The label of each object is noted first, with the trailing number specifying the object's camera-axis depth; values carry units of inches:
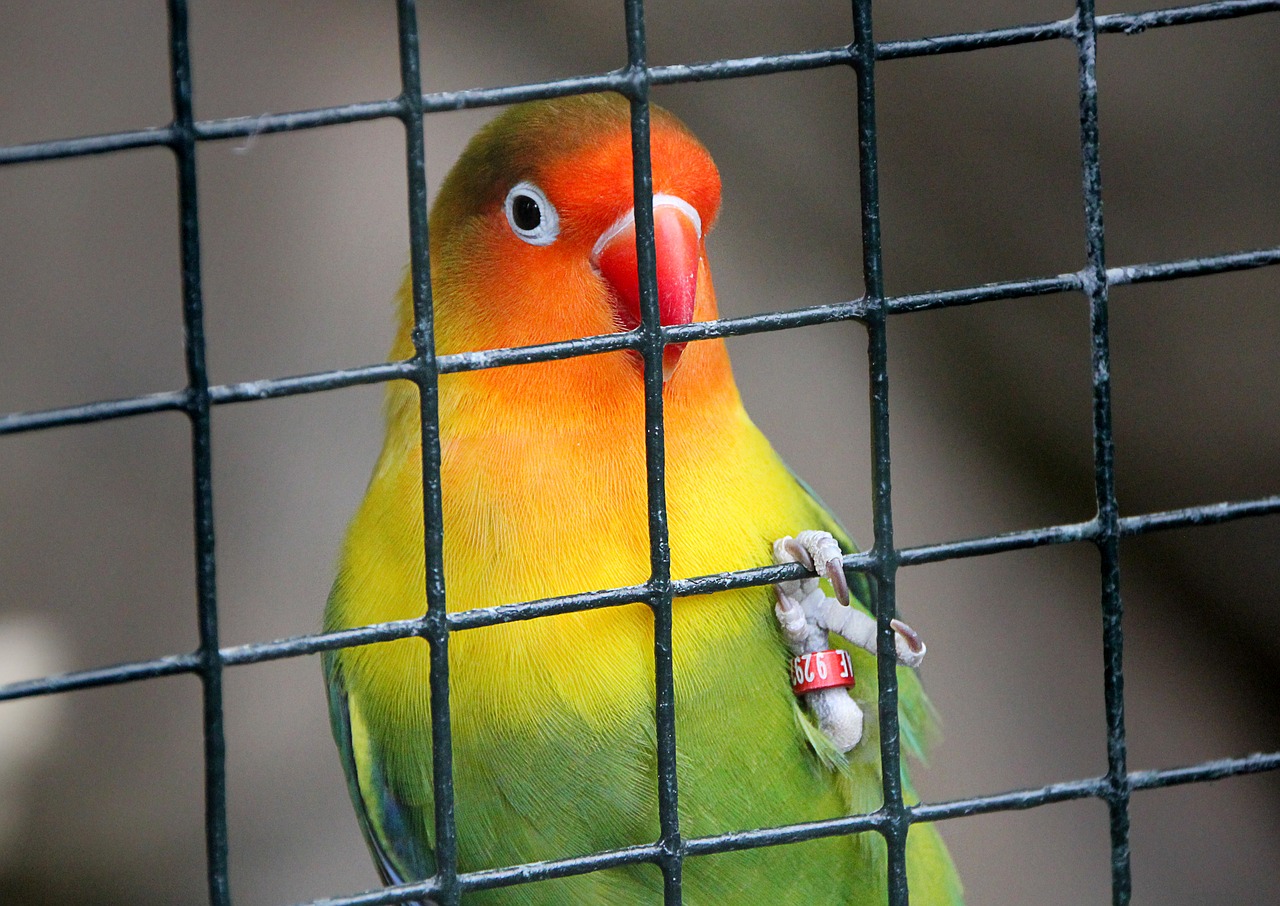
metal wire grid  45.1
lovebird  47.0
